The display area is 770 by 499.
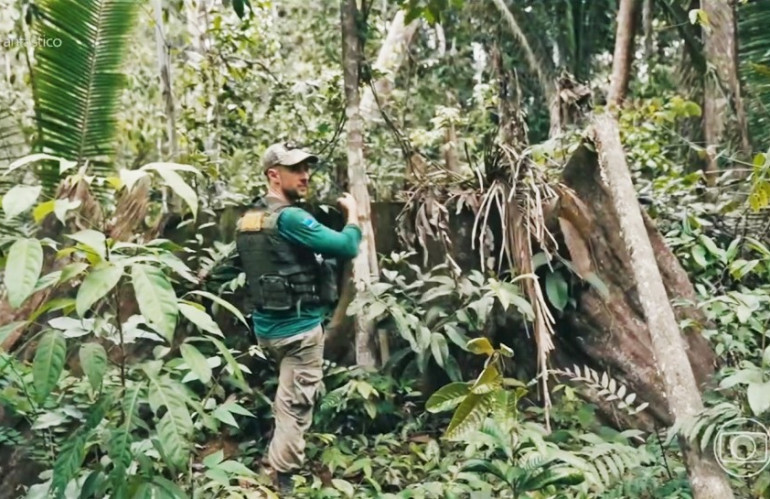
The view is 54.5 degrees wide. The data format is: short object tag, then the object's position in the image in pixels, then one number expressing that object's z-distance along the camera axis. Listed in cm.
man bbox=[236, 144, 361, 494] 433
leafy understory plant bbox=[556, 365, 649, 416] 386
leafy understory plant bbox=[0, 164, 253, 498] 223
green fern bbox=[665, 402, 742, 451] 315
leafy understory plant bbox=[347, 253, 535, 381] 470
